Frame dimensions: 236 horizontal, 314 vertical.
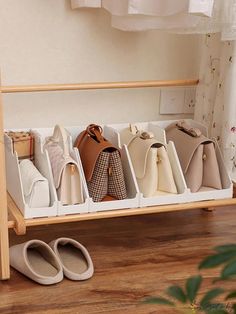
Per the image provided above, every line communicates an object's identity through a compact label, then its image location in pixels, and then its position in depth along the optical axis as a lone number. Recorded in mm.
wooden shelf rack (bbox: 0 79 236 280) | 1398
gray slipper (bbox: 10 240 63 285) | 1435
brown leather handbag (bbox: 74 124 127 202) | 1569
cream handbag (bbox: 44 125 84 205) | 1527
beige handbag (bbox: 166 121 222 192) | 1694
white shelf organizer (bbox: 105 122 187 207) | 1606
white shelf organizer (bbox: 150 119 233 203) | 1657
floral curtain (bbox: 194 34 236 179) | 1726
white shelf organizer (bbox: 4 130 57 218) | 1480
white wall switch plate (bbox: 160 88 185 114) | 2043
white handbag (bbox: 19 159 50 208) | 1493
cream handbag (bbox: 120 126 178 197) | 1633
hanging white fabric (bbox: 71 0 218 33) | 1550
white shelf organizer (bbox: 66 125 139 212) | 1549
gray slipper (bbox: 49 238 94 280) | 1470
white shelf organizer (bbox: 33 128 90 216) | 1507
